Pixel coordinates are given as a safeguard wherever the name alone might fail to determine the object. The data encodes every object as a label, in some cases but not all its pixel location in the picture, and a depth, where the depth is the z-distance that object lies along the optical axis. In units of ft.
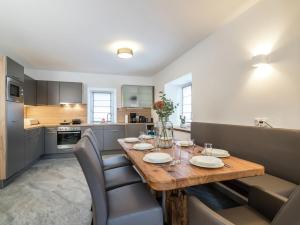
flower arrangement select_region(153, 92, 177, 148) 6.31
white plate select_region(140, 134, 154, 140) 8.77
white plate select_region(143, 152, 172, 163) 4.72
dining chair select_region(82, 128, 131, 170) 7.59
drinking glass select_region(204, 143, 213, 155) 5.36
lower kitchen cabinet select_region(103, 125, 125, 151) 16.01
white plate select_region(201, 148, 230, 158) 5.38
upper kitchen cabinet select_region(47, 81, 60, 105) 15.07
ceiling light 10.42
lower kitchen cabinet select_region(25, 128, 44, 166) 11.37
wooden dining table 3.63
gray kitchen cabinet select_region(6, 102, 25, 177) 9.20
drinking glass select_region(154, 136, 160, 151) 6.66
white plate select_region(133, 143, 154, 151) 6.41
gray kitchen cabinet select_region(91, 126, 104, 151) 15.70
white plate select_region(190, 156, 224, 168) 4.32
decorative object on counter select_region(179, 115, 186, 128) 13.17
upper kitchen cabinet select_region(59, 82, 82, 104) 15.39
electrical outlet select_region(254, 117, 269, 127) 6.52
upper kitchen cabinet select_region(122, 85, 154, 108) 17.29
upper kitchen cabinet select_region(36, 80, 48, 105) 14.82
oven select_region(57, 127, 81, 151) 14.64
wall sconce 6.42
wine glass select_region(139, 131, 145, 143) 8.37
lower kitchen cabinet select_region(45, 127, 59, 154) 14.37
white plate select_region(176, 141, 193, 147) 7.01
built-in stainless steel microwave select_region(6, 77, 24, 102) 9.16
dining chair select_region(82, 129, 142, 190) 5.87
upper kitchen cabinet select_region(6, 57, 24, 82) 9.23
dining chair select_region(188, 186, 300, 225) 3.27
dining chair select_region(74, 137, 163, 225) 3.82
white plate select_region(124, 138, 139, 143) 8.11
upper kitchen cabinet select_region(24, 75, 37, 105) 12.50
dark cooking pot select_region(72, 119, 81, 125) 15.85
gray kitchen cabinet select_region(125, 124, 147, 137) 16.28
